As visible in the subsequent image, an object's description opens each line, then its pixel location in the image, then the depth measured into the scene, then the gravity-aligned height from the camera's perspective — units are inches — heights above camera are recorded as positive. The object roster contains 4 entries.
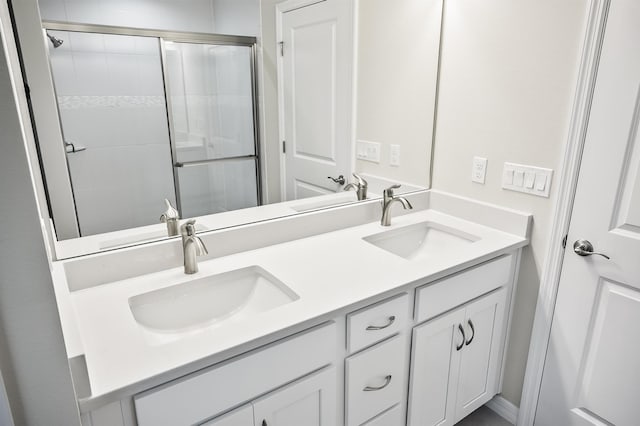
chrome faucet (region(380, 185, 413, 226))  75.2 -18.1
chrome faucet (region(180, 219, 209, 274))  53.1 -18.0
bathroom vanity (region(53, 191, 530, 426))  38.3 -24.5
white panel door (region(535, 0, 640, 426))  54.5 -23.4
